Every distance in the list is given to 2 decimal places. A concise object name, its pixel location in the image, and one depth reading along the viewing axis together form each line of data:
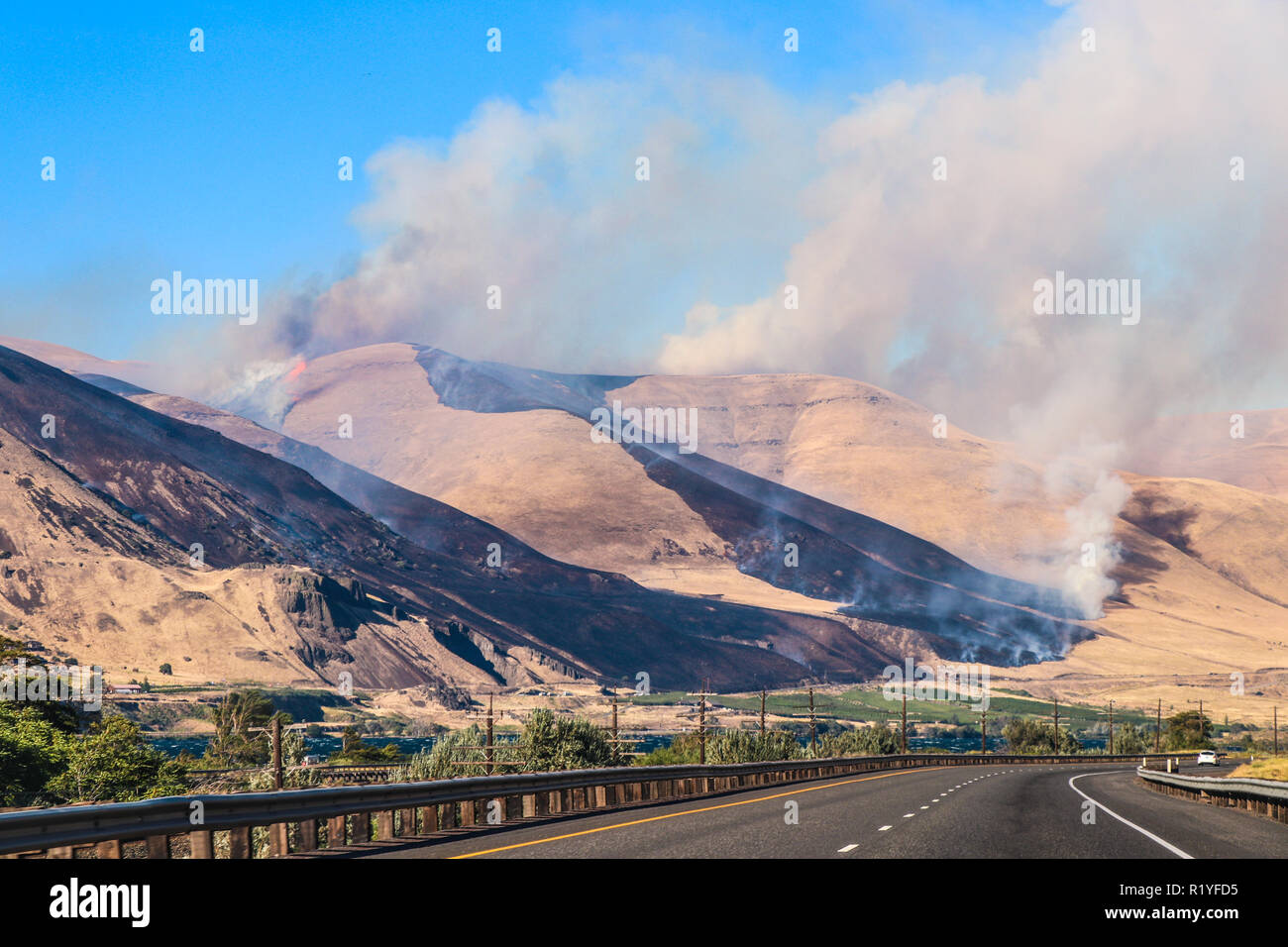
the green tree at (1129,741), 163.75
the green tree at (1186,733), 176.25
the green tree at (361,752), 139.38
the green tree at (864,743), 132.50
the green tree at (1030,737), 183.00
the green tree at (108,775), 94.56
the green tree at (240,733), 136.25
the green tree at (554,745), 69.38
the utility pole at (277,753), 41.23
